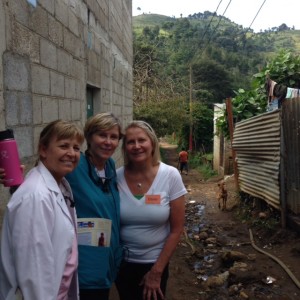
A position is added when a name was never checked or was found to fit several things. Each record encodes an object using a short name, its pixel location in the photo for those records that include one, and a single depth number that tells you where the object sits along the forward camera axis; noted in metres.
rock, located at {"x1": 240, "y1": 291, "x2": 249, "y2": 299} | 4.44
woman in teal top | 1.97
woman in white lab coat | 1.44
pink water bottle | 1.65
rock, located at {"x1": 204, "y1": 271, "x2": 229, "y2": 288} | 4.90
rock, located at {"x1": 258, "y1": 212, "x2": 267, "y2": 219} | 7.15
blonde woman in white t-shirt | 2.21
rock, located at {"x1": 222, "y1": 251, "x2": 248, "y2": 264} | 5.70
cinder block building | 2.40
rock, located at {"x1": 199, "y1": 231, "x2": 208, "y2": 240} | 7.30
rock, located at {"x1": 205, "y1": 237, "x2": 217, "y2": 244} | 6.96
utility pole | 23.11
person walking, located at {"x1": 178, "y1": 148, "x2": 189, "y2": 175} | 17.46
